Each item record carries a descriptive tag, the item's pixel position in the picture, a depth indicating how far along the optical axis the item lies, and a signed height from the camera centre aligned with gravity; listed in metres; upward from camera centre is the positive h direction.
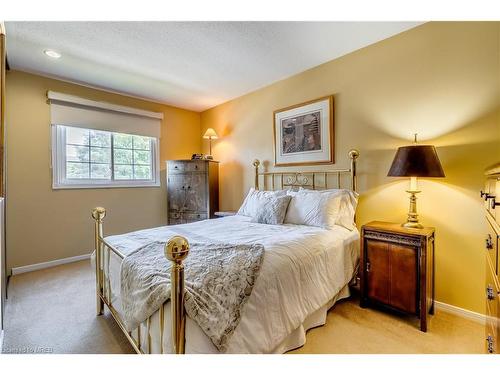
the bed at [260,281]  0.99 -0.60
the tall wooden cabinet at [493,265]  0.98 -0.38
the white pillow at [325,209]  2.26 -0.26
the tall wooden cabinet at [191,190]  3.75 -0.11
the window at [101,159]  3.24 +0.38
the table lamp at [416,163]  1.83 +0.14
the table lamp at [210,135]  4.02 +0.81
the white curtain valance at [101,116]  3.14 +0.99
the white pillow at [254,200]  2.75 -0.21
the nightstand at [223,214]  3.43 -0.44
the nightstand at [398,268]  1.78 -0.68
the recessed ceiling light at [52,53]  2.49 +1.38
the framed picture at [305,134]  2.79 +0.61
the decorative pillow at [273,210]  2.46 -0.29
